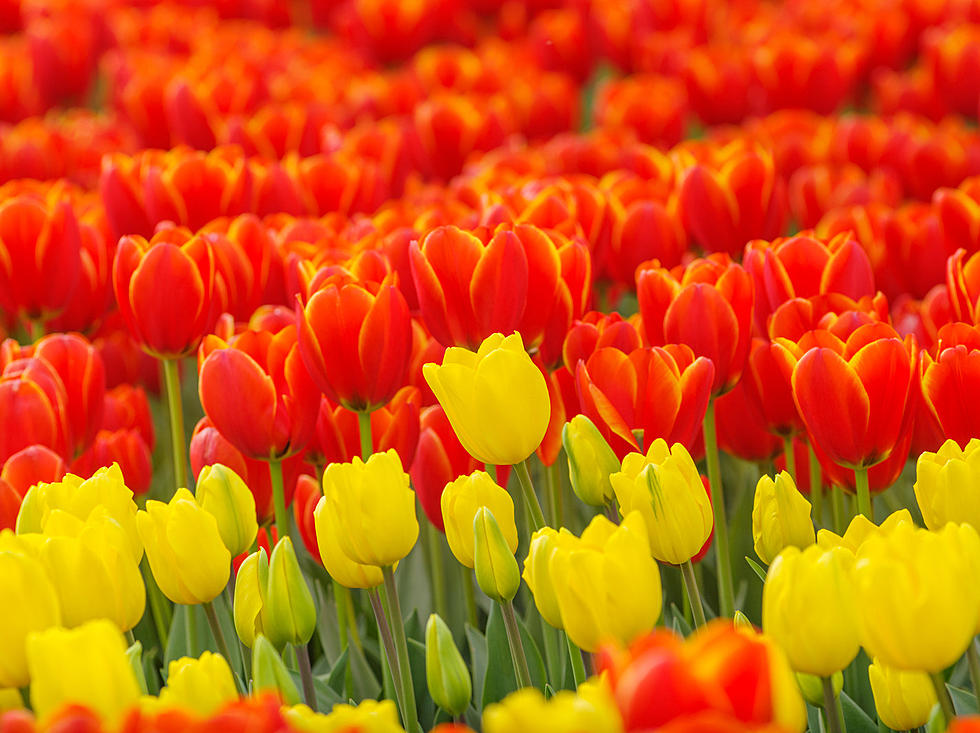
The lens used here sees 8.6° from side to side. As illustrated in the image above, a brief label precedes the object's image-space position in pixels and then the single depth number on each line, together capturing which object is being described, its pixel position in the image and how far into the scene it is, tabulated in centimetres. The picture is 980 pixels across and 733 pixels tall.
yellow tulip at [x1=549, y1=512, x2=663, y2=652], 280
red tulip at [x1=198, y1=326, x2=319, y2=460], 303
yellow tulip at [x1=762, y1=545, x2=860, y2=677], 279
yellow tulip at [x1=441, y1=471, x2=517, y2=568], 293
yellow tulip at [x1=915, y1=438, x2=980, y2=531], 287
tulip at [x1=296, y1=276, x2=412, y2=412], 302
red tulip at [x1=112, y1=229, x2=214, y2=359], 313
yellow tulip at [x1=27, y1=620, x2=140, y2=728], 275
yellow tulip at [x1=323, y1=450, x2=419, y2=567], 289
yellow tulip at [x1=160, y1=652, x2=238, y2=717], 279
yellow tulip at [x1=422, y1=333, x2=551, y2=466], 292
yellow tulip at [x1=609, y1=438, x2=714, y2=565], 289
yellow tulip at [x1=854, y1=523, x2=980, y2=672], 277
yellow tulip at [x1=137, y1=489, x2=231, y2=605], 291
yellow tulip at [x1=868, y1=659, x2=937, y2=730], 287
